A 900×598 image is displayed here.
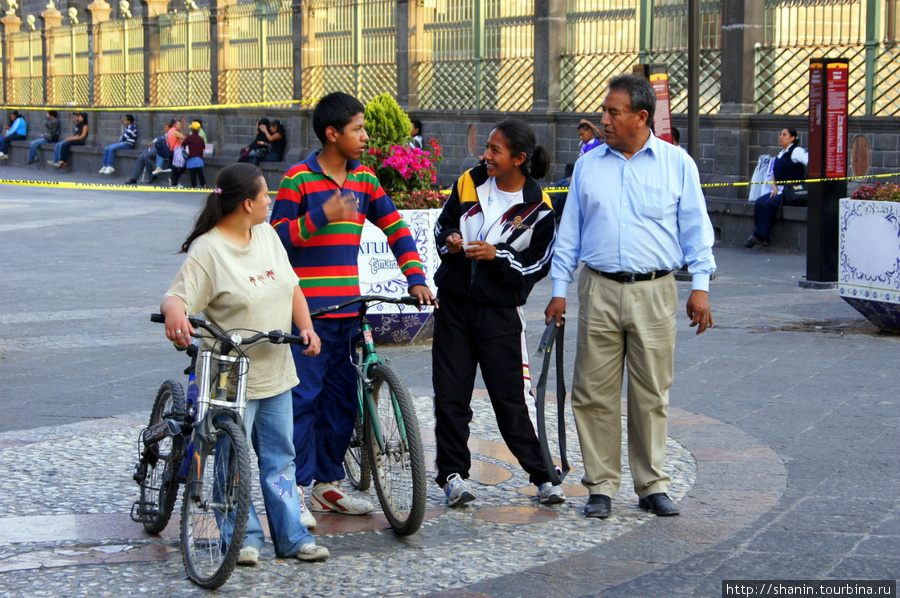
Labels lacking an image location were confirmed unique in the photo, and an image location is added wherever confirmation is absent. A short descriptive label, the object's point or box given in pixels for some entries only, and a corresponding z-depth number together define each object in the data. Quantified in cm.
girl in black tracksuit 502
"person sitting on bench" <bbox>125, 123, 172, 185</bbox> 2726
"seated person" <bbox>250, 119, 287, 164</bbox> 2434
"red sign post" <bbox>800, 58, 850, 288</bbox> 1101
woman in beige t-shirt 426
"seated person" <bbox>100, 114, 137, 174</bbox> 3061
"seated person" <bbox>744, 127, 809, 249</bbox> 1417
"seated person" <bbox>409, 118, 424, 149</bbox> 2046
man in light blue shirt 488
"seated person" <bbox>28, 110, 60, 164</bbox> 3499
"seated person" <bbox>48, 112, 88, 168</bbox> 3353
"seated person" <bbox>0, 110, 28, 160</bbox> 3797
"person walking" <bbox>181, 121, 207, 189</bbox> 2566
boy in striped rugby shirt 488
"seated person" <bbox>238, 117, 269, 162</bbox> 2431
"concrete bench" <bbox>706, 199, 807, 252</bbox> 1413
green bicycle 453
